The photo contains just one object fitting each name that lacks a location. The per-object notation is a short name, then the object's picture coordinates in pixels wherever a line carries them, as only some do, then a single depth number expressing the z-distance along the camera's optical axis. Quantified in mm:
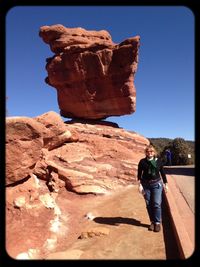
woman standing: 8086
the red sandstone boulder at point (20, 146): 9438
